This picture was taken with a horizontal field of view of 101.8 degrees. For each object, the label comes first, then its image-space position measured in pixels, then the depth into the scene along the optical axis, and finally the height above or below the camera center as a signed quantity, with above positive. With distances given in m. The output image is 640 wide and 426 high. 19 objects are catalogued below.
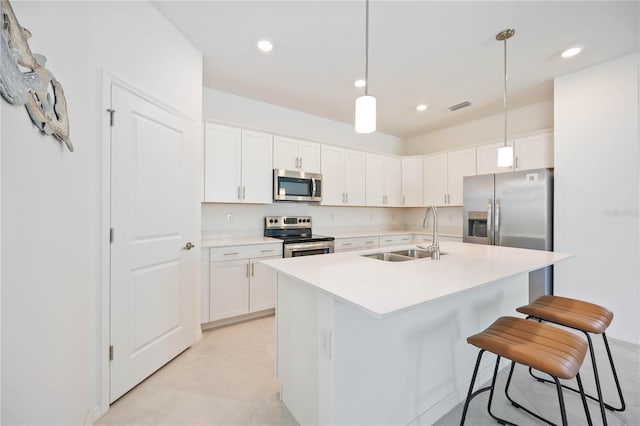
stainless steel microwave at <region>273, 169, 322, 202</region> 3.39 +0.38
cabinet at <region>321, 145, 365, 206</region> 3.88 +0.59
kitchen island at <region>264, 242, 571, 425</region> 1.14 -0.64
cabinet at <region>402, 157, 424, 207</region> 4.65 +0.58
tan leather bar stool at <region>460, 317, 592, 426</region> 1.03 -0.59
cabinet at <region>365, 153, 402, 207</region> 4.36 +0.58
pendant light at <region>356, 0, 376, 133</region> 1.46 +0.57
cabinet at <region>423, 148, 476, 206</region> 3.98 +0.65
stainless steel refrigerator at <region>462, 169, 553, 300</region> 2.93 +0.03
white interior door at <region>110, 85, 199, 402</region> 1.69 -0.19
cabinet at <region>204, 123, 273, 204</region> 2.94 +0.58
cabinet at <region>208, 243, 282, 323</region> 2.70 -0.75
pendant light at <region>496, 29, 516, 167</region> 2.16 +0.52
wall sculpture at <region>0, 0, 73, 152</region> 0.74 +0.46
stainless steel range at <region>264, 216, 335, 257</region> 3.19 -0.31
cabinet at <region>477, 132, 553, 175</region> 3.16 +0.79
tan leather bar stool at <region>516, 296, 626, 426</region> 1.46 -0.60
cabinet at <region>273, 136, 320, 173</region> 3.43 +0.81
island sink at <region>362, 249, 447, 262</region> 2.07 -0.34
